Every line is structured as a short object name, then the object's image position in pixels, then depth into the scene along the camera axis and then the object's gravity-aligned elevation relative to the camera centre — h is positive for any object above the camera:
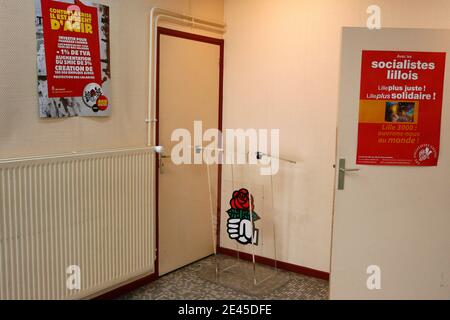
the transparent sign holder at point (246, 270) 3.37 -1.27
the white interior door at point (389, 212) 2.66 -0.59
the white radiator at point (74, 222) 2.37 -0.66
